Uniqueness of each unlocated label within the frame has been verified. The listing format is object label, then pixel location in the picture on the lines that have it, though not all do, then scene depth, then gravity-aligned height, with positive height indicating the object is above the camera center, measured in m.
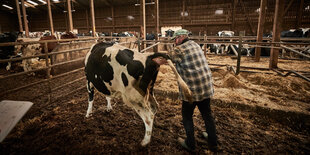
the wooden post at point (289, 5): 15.44 +4.11
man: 2.27 -0.38
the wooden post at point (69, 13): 10.77 +2.50
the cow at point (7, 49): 8.23 +0.20
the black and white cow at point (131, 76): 2.45 -0.37
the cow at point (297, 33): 11.30 +1.14
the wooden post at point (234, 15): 17.55 +3.70
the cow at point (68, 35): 9.93 +1.01
